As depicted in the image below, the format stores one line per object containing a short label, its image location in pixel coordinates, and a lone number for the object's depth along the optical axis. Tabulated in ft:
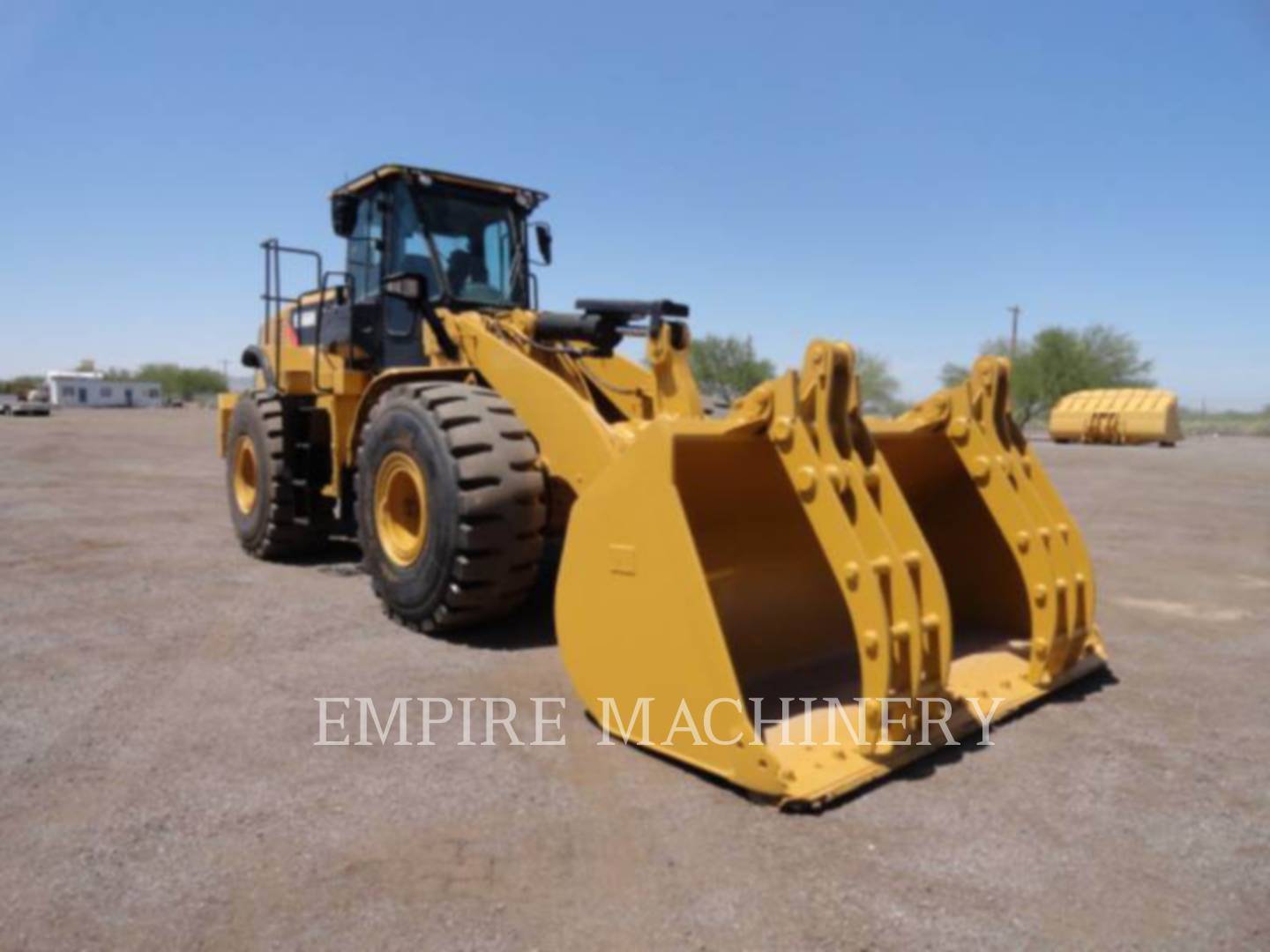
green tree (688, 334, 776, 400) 178.40
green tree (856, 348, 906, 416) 236.63
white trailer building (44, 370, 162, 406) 307.99
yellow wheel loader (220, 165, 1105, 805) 10.94
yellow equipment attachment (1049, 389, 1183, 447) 102.37
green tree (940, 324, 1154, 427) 171.63
